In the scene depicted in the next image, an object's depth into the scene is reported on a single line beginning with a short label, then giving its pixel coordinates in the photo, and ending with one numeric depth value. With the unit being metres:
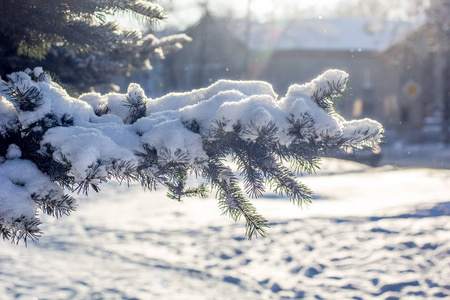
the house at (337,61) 29.66
